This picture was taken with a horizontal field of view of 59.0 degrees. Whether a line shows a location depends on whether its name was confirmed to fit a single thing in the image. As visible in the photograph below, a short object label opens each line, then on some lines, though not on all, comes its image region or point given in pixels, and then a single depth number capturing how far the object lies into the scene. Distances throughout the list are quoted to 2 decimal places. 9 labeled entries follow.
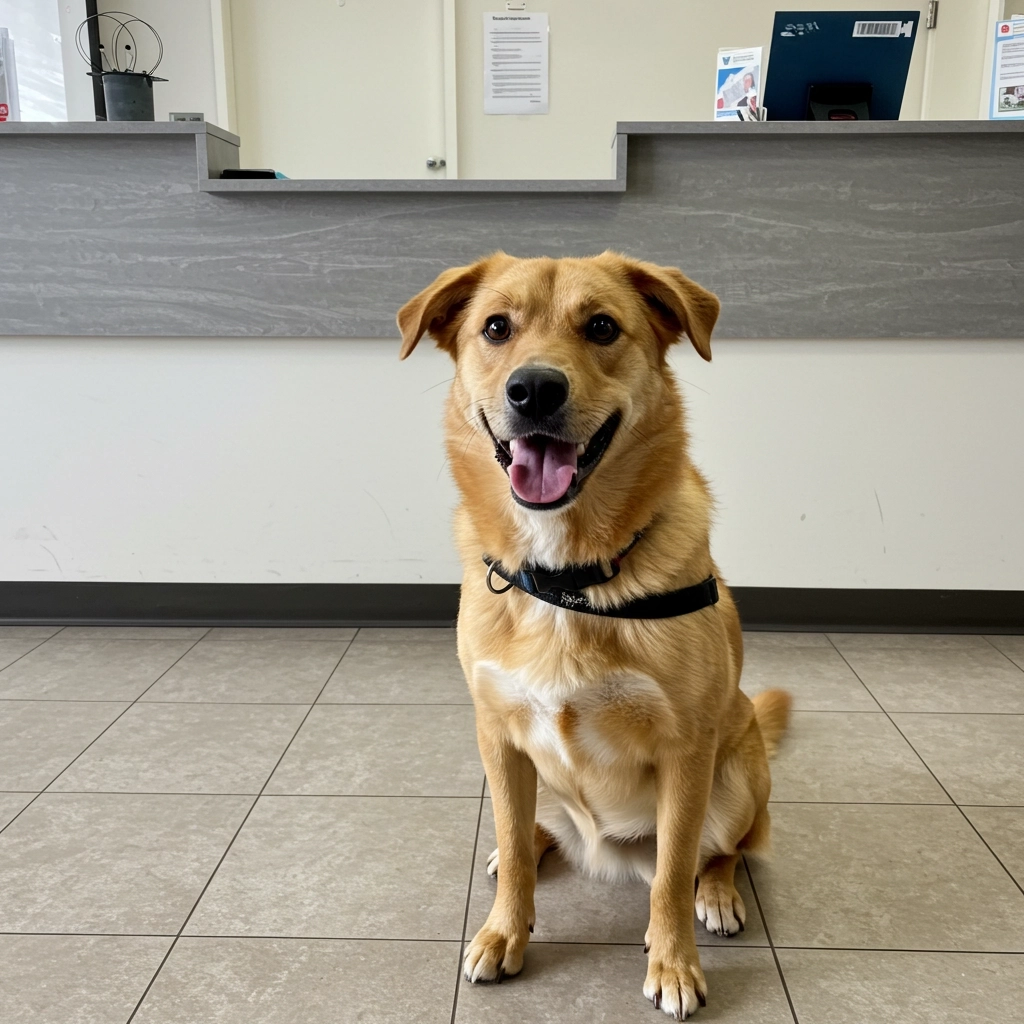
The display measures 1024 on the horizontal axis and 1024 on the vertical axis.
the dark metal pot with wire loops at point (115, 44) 4.26
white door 4.33
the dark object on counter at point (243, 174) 2.54
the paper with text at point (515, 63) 4.32
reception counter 2.44
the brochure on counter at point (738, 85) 2.73
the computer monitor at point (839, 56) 2.43
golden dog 1.26
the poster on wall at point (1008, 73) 2.44
